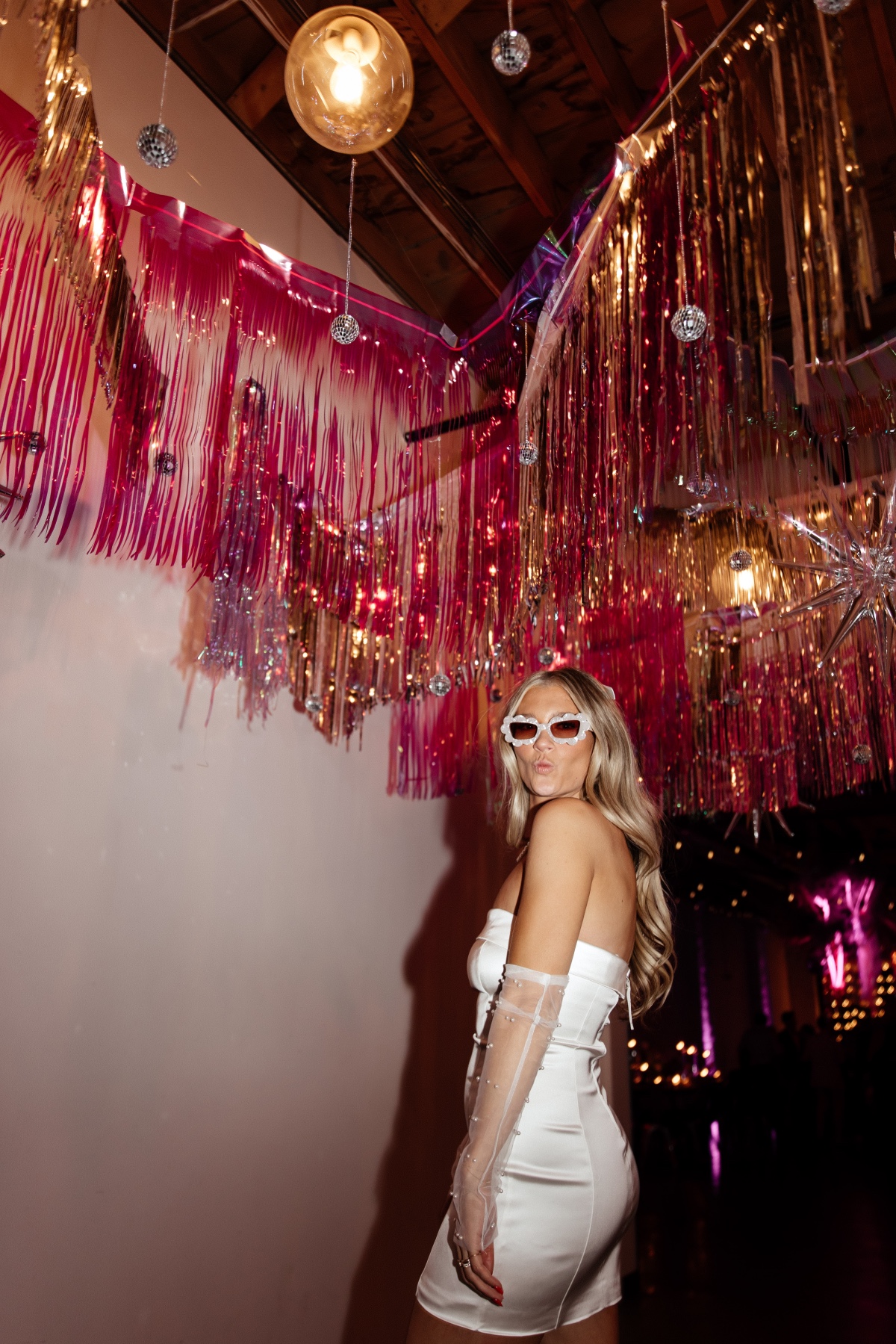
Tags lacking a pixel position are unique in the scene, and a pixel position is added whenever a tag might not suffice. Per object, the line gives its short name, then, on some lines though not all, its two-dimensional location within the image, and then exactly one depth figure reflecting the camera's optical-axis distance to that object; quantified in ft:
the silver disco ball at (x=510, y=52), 3.82
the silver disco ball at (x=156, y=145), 4.11
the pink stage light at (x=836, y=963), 41.37
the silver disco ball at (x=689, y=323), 4.40
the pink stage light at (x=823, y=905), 35.73
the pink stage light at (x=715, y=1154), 25.53
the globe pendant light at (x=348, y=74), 4.86
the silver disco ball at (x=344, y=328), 5.35
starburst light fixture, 9.32
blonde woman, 4.00
